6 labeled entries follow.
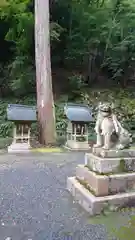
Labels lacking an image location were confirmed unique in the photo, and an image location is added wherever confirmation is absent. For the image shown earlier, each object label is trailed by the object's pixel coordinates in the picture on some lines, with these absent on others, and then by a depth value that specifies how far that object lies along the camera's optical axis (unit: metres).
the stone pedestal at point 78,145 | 6.65
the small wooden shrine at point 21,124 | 6.17
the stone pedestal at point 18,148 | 6.19
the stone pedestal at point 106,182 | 2.58
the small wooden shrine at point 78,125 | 6.61
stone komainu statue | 2.86
